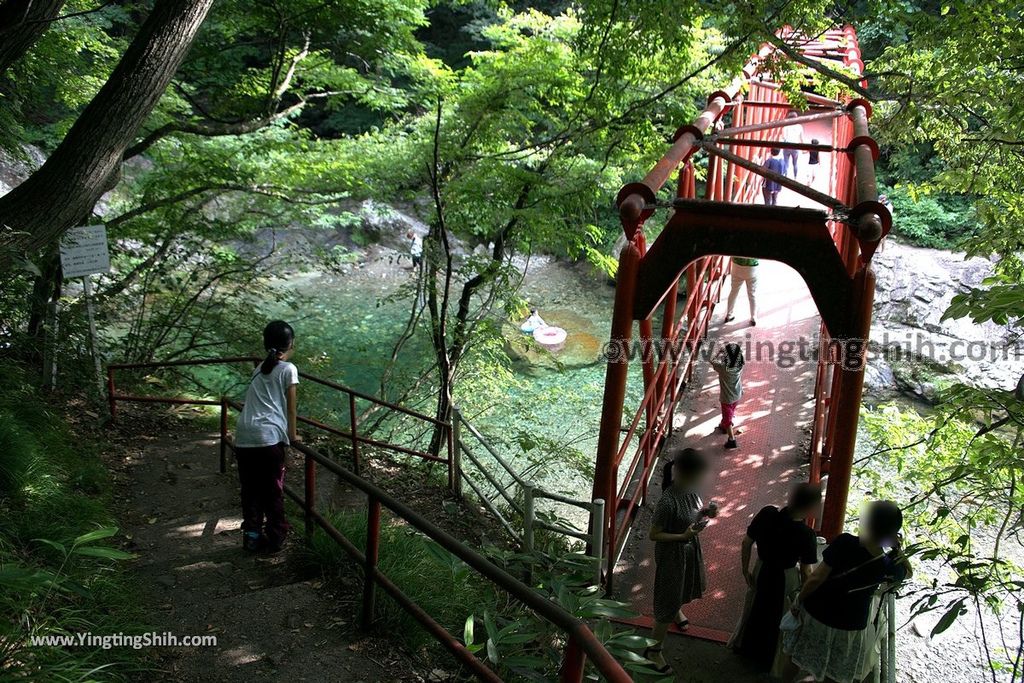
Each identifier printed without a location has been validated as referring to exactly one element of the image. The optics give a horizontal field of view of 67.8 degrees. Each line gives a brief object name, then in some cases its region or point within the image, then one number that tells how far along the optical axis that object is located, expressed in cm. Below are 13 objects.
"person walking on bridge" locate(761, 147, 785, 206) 1055
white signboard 635
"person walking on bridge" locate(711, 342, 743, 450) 691
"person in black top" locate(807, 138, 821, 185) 1243
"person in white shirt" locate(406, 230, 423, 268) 1080
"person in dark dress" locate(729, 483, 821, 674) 400
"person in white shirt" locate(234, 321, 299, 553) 412
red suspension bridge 415
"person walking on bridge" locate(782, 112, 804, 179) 1183
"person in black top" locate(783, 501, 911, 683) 345
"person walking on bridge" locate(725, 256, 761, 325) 872
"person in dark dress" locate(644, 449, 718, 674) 425
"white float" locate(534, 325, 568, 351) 1591
